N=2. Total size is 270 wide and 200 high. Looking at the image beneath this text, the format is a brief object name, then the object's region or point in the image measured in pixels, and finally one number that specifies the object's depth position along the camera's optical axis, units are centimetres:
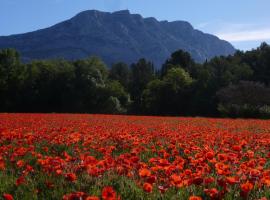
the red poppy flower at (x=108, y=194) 403
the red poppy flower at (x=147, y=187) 455
